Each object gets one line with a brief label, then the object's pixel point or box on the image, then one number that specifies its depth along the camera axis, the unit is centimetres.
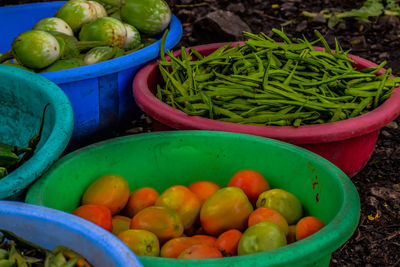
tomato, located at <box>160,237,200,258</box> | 169
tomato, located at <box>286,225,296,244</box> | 187
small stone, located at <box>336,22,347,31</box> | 465
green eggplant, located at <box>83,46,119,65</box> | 282
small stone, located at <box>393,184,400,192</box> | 281
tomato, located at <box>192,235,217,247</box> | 179
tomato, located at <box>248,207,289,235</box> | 182
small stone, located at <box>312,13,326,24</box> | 471
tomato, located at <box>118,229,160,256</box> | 167
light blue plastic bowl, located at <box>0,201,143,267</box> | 134
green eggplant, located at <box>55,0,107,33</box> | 317
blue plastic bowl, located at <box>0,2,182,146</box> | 264
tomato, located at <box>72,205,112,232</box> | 181
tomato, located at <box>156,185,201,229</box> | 193
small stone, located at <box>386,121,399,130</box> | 340
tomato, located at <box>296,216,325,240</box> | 175
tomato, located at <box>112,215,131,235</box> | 189
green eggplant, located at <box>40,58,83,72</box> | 270
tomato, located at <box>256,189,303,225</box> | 193
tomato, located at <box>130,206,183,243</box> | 179
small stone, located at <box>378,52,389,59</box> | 421
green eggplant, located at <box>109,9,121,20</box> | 329
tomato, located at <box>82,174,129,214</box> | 197
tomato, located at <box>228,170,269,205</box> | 201
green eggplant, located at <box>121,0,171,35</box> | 318
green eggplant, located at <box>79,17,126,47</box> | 299
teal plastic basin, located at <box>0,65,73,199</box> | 182
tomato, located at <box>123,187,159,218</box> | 204
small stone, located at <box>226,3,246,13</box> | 506
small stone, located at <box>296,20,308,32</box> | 468
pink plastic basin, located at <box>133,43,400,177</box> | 233
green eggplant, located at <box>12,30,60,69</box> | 265
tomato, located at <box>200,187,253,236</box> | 187
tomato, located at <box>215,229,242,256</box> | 174
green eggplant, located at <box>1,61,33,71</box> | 269
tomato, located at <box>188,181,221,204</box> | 205
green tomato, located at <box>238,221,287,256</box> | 163
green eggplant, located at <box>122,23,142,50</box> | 309
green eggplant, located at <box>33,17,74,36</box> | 301
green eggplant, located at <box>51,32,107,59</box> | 285
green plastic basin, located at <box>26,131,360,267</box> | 187
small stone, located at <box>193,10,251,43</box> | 420
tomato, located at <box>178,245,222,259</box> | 155
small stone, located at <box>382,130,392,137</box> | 331
